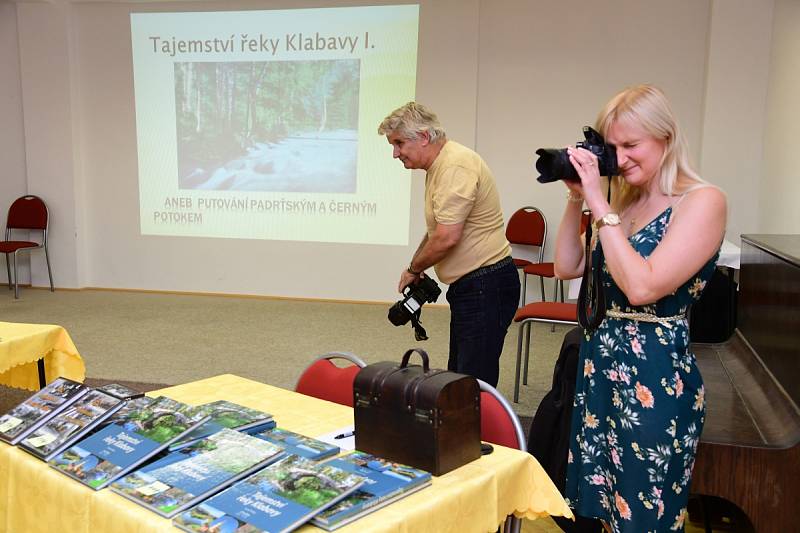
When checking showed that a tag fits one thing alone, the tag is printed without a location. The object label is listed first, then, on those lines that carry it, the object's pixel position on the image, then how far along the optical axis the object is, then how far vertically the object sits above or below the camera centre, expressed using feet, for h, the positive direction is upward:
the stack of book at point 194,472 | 3.68 -1.68
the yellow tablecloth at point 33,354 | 8.21 -2.30
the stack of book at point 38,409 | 4.66 -1.67
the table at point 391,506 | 3.64 -1.85
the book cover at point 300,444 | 4.26 -1.71
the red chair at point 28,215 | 21.77 -1.67
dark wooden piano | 5.39 -2.01
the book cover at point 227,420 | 4.50 -1.70
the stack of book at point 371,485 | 3.50 -1.69
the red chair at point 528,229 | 19.10 -1.63
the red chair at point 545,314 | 11.87 -2.44
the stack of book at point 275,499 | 3.39 -1.66
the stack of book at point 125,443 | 4.06 -1.67
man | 8.34 -0.93
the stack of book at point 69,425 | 4.40 -1.68
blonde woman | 4.57 -0.91
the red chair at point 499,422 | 5.10 -1.84
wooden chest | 3.97 -1.41
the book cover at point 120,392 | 4.99 -1.63
